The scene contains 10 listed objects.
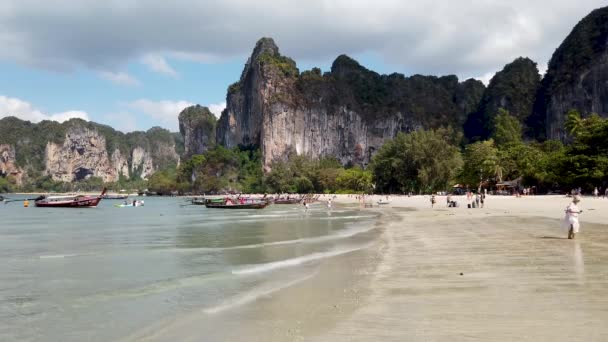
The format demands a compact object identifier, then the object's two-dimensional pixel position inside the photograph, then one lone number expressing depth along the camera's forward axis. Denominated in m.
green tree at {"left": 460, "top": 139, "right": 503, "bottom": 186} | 85.94
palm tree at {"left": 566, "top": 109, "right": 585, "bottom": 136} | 81.81
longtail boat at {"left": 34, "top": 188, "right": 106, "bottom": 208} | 85.81
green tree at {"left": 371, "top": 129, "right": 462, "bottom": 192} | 97.62
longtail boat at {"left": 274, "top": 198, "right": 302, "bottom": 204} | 96.25
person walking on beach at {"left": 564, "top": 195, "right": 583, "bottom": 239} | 17.71
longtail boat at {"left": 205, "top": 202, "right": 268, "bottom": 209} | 71.04
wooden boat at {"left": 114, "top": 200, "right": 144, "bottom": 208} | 94.98
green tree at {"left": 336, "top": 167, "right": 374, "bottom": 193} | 123.12
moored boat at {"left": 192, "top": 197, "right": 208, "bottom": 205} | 101.96
